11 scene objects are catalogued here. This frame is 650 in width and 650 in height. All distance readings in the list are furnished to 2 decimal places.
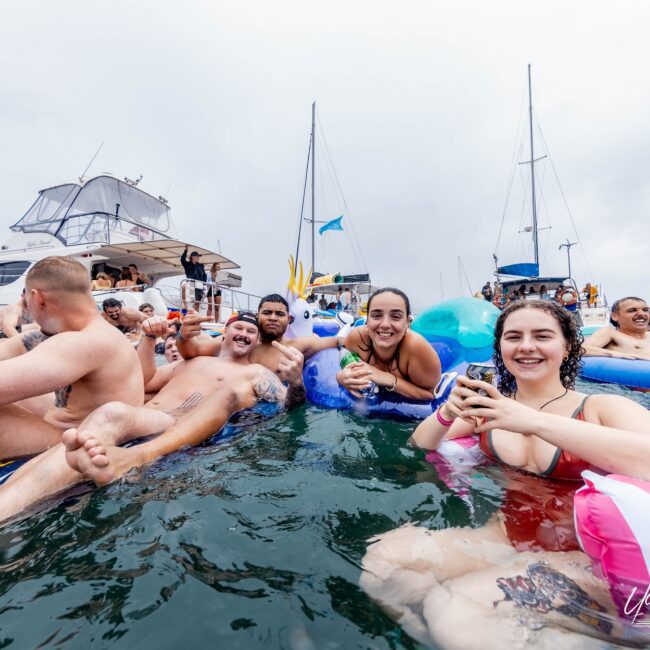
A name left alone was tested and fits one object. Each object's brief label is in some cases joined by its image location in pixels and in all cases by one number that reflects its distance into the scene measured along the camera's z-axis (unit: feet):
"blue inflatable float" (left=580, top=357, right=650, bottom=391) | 15.98
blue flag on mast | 65.57
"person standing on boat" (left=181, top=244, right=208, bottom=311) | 33.67
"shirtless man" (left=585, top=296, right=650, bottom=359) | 17.93
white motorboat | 36.96
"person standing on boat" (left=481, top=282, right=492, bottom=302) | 47.37
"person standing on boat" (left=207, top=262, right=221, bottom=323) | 36.07
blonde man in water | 6.14
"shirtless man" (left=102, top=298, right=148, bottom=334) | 25.54
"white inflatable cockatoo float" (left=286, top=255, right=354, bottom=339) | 17.67
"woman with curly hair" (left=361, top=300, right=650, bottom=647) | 3.47
